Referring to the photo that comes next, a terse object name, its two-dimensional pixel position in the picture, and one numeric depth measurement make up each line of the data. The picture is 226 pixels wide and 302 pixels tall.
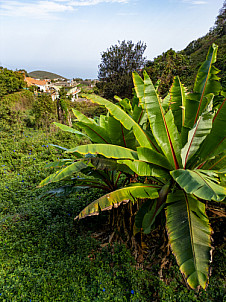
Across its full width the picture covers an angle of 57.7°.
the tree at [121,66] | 14.76
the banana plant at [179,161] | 1.72
